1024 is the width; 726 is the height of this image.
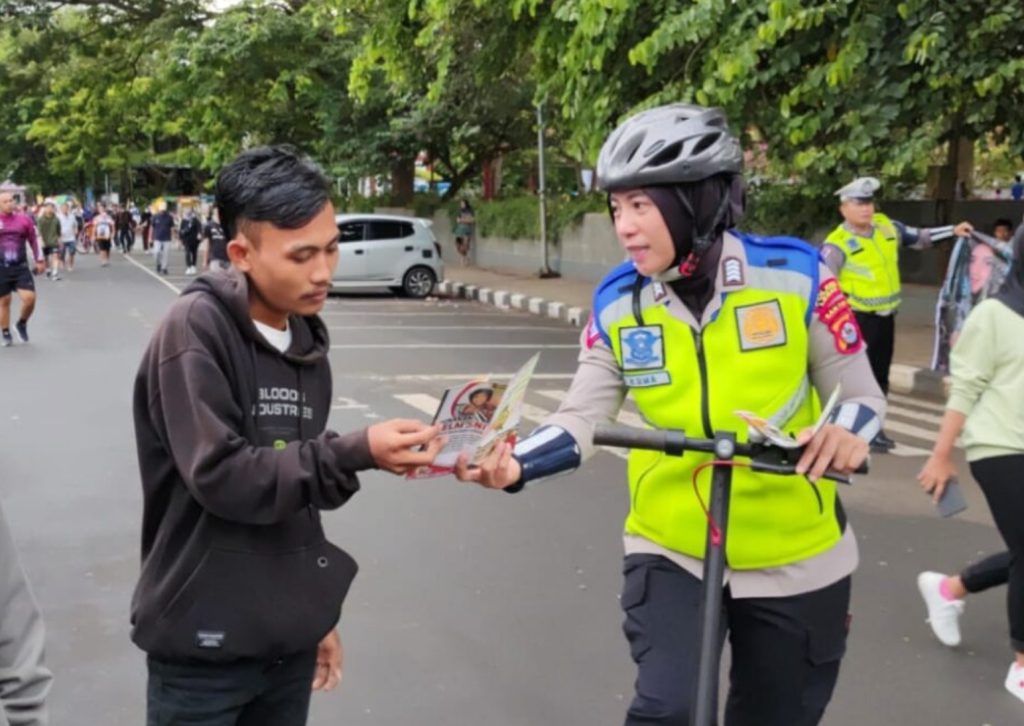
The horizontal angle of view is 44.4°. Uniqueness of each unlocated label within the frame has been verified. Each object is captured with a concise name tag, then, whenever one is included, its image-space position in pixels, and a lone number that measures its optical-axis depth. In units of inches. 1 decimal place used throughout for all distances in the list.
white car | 858.8
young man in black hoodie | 82.4
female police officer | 97.7
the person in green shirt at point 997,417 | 153.9
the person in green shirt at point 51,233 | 1000.9
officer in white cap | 310.7
